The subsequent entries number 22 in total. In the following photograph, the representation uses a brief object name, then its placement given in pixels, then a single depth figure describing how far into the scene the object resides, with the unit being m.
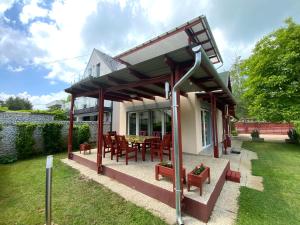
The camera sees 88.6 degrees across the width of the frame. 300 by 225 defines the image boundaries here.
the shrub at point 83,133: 10.16
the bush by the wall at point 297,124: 10.01
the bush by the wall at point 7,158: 7.03
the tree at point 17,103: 27.98
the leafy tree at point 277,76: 10.53
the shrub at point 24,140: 7.60
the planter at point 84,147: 7.00
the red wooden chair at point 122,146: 5.48
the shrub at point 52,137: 8.65
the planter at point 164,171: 3.58
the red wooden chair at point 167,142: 5.55
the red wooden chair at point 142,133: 8.84
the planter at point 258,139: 14.58
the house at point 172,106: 3.04
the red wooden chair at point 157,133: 8.03
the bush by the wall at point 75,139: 9.91
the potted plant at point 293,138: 12.75
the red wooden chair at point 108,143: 6.08
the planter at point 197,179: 3.22
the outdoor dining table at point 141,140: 5.92
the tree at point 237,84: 22.40
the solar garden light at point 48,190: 2.37
